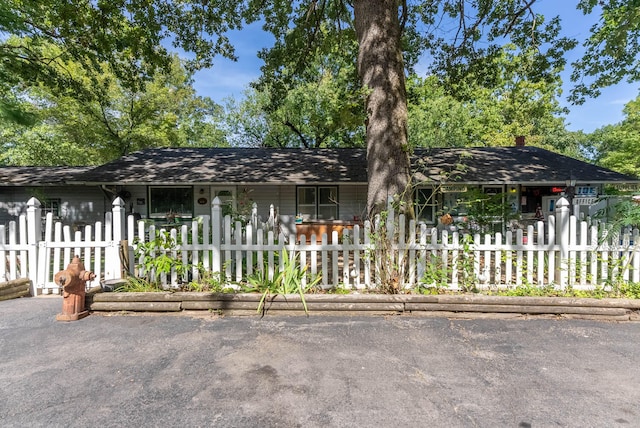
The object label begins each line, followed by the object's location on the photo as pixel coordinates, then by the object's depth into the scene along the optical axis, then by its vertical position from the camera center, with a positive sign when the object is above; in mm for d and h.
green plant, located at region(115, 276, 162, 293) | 4152 -963
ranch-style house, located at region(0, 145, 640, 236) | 11250 +1101
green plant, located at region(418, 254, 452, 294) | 4277 -898
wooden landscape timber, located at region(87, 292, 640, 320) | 3803 -1117
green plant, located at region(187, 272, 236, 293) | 4172 -946
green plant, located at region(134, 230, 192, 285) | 4125 -597
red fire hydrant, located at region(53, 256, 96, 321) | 3570 -866
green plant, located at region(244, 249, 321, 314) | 4082 -895
